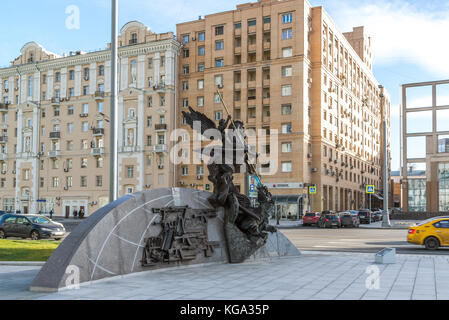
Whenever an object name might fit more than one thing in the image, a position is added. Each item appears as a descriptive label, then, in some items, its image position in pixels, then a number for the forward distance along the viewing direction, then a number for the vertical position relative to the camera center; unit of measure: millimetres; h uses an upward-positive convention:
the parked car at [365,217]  45719 -3464
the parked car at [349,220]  39312 -3250
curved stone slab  8891 -1284
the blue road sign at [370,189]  42744 -696
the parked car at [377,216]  51531 -3864
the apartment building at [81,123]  59219 +7863
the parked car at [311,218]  41438 -3278
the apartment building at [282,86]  52719 +11464
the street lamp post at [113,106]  12016 +1963
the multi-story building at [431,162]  64875 +2716
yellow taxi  19141 -2136
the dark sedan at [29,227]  23312 -2364
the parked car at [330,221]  38656 -3275
